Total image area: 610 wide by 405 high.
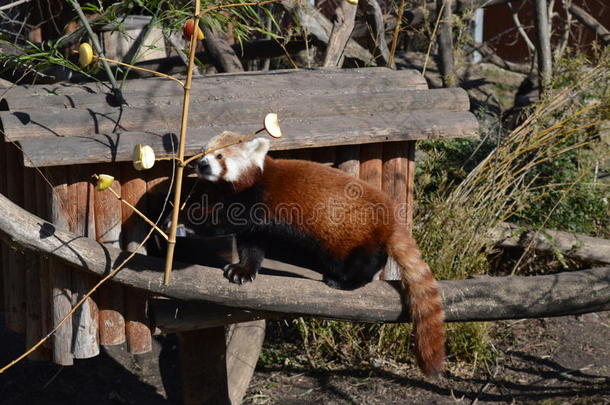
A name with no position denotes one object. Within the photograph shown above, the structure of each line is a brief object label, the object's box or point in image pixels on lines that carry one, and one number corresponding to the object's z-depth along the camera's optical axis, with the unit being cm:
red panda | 639
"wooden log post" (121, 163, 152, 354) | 647
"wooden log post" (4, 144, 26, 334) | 706
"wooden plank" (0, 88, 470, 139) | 611
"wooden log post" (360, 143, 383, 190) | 738
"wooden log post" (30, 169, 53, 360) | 646
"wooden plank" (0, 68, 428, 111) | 662
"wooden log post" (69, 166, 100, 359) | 620
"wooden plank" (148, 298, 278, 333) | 669
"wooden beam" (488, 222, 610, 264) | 999
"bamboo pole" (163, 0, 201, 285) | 491
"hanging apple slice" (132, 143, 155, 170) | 477
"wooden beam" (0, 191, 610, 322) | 588
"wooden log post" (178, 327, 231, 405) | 807
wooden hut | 616
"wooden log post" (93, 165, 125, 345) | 635
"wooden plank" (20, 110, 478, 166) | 580
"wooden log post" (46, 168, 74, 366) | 612
